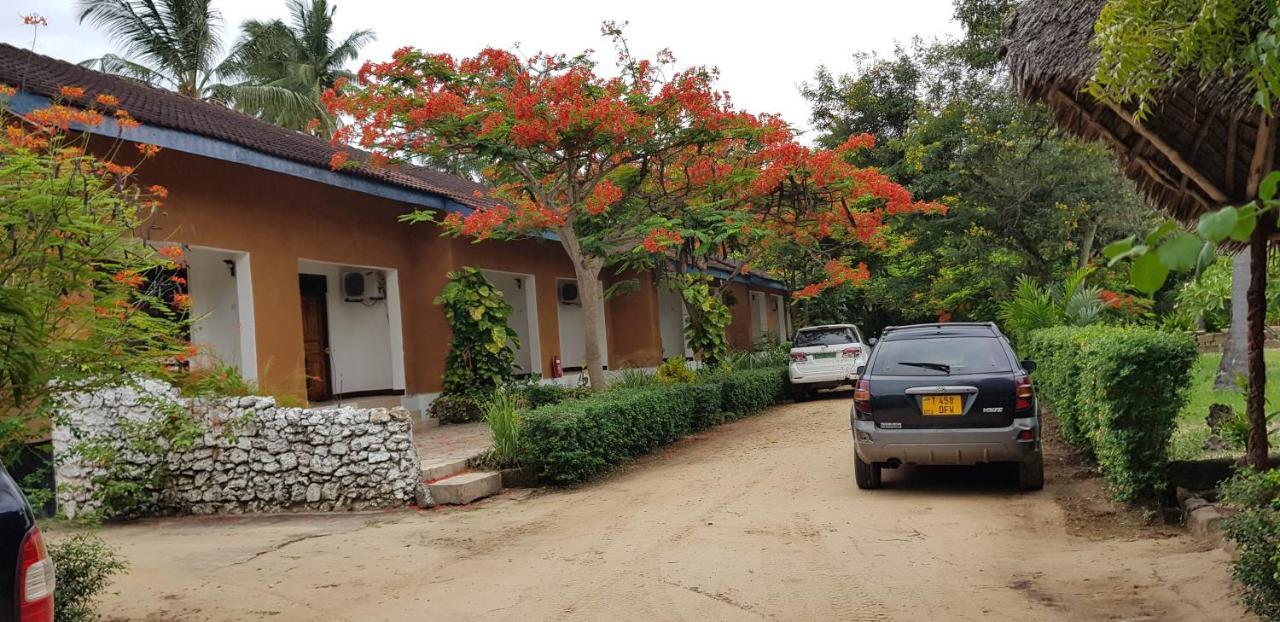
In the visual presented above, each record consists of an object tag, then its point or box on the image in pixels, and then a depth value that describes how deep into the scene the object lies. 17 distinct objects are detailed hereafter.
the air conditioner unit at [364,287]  16.30
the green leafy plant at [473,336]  15.72
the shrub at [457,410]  15.78
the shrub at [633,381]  14.26
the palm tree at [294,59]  32.78
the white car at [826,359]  19.80
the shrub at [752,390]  16.77
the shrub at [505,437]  10.65
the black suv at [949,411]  8.41
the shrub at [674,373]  15.83
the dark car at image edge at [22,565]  2.96
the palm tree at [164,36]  27.91
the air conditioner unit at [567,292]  22.62
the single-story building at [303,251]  11.30
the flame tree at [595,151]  11.70
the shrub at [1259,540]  4.29
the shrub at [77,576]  5.17
